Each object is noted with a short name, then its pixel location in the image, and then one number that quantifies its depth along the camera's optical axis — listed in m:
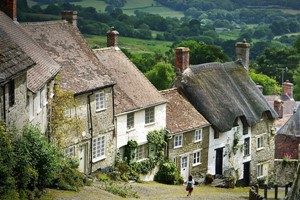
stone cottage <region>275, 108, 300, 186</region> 61.16
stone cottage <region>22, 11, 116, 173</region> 39.78
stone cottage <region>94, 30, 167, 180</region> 43.72
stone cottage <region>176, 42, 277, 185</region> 50.38
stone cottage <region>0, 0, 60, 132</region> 28.27
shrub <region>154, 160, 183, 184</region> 45.91
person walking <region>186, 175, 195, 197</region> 38.62
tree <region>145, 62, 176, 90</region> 88.18
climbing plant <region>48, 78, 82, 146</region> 36.69
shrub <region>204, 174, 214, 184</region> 49.28
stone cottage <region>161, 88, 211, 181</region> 47.34
